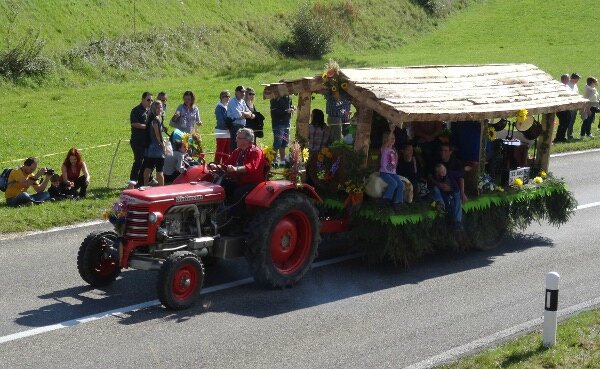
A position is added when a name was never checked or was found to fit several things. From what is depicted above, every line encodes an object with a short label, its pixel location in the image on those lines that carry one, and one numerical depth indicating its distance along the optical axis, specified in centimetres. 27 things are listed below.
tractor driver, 1180
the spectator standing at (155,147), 1633
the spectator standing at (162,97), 1774
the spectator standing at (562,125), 2464
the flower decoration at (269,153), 1205
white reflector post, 944
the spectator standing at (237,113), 1838
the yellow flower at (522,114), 1355
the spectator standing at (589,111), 2482
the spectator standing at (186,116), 1812
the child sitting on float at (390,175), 1255
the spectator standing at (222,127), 1814
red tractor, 1087
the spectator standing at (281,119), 1945
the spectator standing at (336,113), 1344
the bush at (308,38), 4544
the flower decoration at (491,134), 1396
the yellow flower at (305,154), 1258
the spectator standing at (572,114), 2389
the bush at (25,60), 3234
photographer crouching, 1587
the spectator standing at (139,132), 1706
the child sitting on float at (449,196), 1316
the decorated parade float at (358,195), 1112
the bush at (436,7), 5825
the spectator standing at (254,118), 1909
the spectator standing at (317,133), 1341
